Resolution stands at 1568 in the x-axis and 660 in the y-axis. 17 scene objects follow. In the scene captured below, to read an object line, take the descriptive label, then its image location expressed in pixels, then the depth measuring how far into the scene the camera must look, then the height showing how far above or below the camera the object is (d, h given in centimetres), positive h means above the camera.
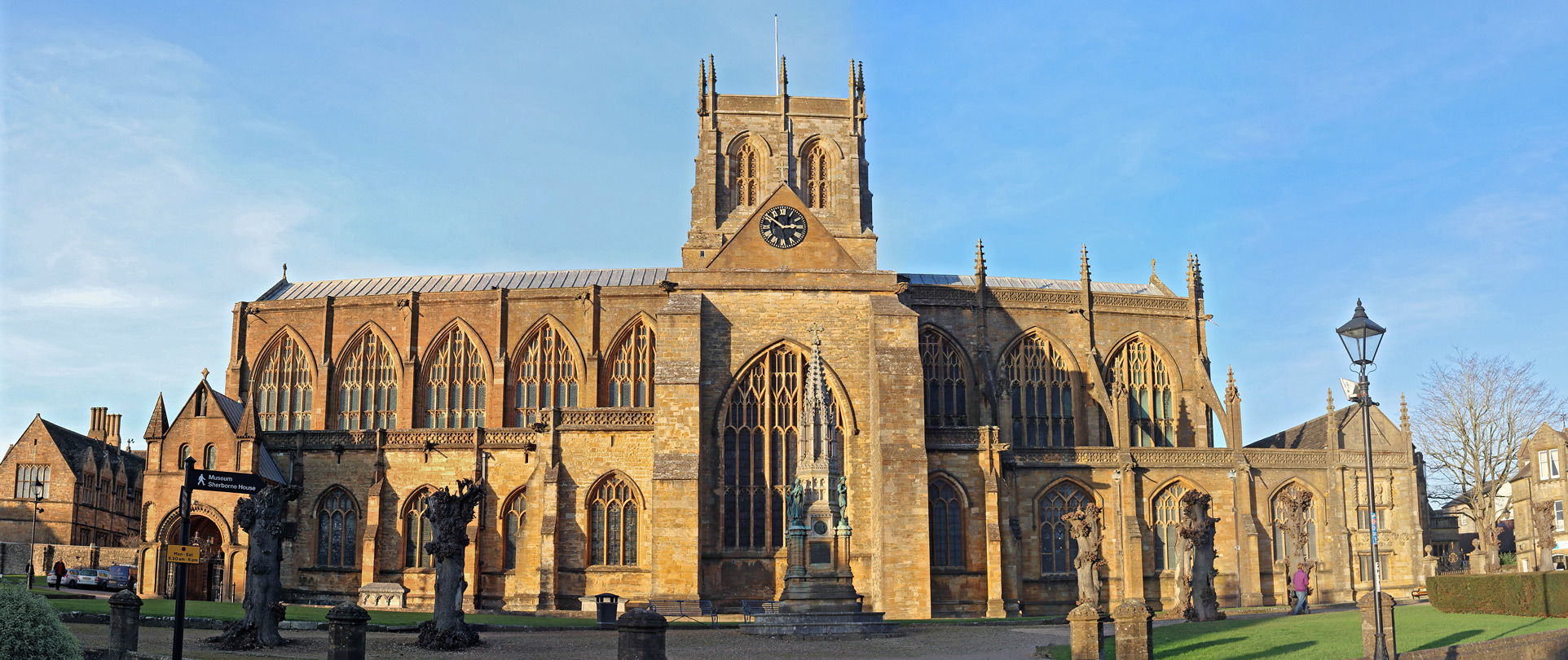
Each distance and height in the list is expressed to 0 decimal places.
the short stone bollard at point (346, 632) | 1981 -199
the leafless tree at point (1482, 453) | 4669 +149
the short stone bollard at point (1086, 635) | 2156 -233
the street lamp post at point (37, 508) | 5797 +3
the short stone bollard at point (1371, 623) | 2090 -217
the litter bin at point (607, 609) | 3478 -296
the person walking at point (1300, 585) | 3516 -251
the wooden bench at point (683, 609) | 3897 -330
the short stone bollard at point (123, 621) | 2205 -197
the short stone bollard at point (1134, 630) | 2070 -217
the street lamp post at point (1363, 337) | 1964 +243
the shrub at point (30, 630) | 1866 -180
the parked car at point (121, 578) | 4495 -254
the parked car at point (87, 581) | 4519 -260
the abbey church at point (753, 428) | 4234 +265
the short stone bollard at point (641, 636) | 1822 -192
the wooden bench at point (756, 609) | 3155 -327
